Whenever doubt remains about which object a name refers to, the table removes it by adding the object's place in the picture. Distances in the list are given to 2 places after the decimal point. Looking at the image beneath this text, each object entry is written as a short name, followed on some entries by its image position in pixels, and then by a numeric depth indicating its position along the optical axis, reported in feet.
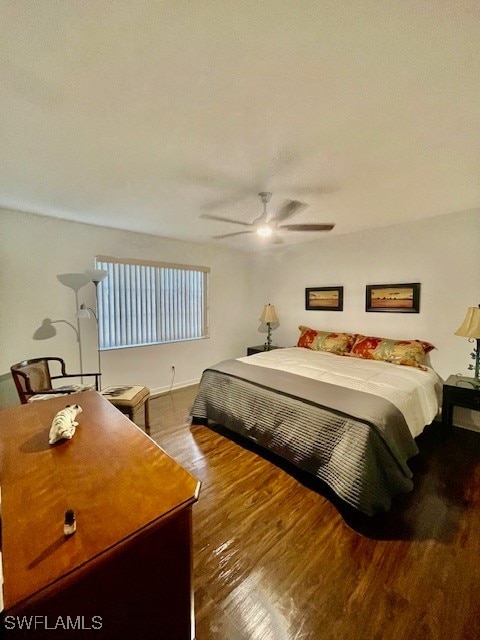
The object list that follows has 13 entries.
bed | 5.78
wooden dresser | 2.02
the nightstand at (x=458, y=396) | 8.39
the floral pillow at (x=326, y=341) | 12.28
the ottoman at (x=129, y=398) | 8.41
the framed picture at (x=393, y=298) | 10.96
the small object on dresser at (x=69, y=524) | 2.38
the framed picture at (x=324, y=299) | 13.51
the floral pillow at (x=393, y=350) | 10.11
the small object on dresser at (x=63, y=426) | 3.99
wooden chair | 7.73
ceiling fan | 8.06
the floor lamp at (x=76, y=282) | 10.53
